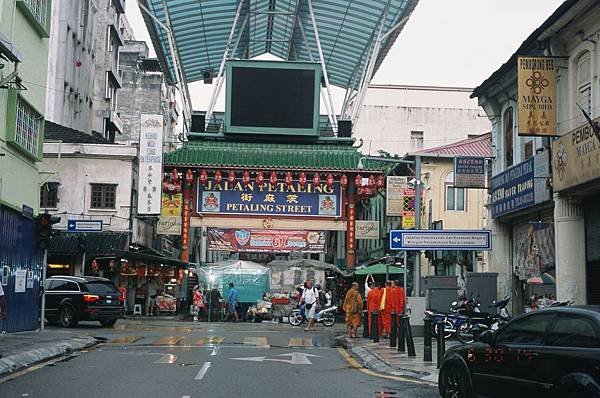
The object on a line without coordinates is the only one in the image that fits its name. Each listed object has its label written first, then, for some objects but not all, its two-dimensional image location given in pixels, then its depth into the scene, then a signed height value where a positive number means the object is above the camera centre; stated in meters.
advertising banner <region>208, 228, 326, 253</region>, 39.88 +2.01
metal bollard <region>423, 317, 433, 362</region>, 16.48 -1.22
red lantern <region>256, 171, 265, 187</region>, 39.97 +5.01
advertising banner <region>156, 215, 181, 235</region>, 40.31 +2.64
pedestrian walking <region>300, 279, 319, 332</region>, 28.95 -0.63
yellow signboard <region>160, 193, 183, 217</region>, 40.62 +3.75
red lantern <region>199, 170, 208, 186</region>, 40.16 +5.06
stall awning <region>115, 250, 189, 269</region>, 36.34 +1.02
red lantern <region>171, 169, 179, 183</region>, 40.25 +5.13
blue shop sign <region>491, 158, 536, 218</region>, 21.35 +2.68
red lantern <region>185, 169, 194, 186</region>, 40.09 +5.03
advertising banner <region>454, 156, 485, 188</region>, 23.86 +3.29
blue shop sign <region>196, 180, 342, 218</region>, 40.44 +4.02
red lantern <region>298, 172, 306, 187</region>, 40.12 +5.05
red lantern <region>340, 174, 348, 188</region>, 40.31 +5.02
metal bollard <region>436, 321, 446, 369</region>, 15.30 -1.02
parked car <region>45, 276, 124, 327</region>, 26.62 -0.67
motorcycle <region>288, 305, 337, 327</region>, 32.75 -1.27
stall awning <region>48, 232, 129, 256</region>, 36.62 +1.63
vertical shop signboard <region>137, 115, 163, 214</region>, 37.75 +4.88
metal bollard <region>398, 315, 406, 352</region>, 19.02 -1.22
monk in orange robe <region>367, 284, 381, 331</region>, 25.06 -0.41
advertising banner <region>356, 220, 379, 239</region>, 41.06 +2.73
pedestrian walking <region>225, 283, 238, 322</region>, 36.03 -0.79
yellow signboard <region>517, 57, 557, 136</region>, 19.14 +4.42
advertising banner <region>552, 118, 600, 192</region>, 17.22 +2.83
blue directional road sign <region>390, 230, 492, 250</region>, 22.94 +1.30
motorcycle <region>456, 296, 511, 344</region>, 21.23 -0.84
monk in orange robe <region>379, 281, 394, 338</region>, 24.77 -0.62
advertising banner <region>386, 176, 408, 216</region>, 31.39 +3.60
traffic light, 22.27 +1.29
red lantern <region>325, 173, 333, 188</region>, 40.28 +5.04
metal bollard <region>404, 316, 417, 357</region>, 17.80 -1.23
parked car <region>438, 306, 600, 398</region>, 8.40 -0.78
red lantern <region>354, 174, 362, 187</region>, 40.59 +5.08
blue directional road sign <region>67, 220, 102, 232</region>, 31.66 +2.06
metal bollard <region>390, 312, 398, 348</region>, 20.12 -1.07
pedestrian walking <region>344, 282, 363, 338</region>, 25.45 -0.70
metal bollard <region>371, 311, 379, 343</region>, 22.71 -1.13
